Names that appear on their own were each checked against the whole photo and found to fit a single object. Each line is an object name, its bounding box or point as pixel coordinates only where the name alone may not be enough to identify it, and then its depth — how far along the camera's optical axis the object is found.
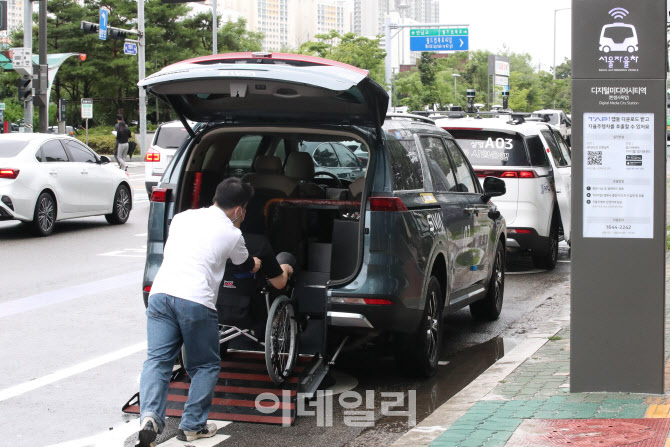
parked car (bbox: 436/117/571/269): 11.96
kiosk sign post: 5.70
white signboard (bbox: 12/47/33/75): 27.89
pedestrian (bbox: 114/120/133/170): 33.66
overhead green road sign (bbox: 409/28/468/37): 48.18
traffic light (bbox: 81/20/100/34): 34.83
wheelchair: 6.44
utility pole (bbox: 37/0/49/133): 28.17
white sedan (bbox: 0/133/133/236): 14.92
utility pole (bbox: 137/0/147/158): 41.69
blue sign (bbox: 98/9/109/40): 37.53
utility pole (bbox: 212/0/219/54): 49.62
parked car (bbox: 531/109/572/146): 30.75
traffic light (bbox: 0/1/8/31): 27.07
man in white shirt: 5.28
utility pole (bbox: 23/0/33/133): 28.75
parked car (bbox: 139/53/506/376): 6.26
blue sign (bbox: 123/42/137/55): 41.40
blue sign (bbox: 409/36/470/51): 47.62
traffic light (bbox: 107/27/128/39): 38.53
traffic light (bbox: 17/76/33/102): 27.68
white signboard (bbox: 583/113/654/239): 5.73
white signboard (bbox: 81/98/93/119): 39.91
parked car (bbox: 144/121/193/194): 20.36
